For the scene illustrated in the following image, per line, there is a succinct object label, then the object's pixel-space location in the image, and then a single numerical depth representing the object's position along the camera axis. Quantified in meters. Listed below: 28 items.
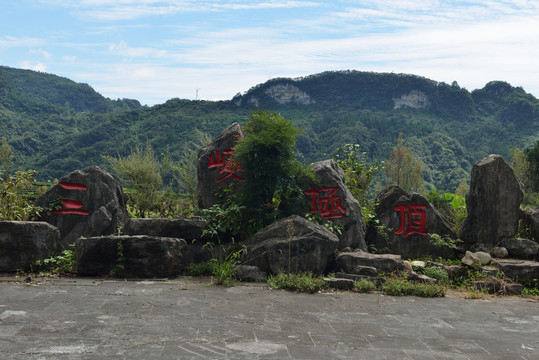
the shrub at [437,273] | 7.92
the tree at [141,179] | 10.48
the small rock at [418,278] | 7.63
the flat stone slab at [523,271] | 7.86
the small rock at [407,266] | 7.83
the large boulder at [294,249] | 7.57
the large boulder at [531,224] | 8.88
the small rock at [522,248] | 8.53
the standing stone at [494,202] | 8.91
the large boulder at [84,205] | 8.62
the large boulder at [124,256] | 7.43
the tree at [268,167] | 8.38
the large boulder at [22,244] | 7.38
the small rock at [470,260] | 8.16
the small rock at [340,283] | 7.25
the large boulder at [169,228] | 8.30
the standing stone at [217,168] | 9.40
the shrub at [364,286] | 7.16
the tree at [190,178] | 12.56
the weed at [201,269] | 7.92
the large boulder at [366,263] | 7.76
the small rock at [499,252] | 8.61
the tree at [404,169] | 32.41
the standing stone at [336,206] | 8.72
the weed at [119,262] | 7.42
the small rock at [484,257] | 8.34
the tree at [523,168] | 28.57
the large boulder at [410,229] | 9.13
